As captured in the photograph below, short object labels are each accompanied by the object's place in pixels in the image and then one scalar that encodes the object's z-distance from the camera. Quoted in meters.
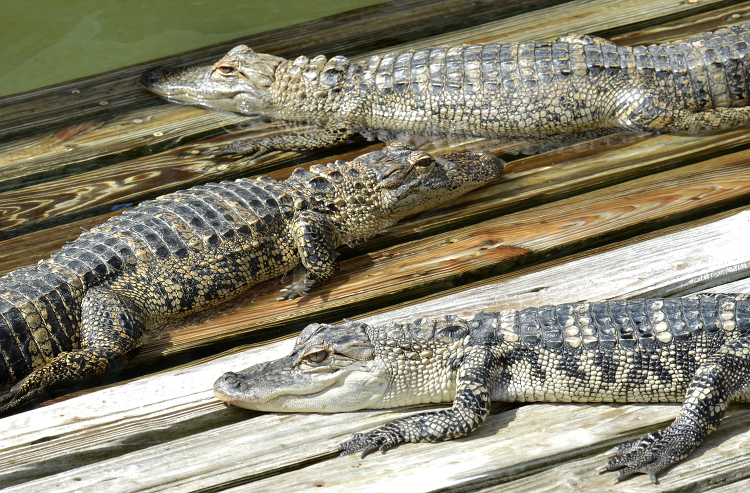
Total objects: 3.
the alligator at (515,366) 5.05
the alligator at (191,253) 6.45
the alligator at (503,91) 9.52
